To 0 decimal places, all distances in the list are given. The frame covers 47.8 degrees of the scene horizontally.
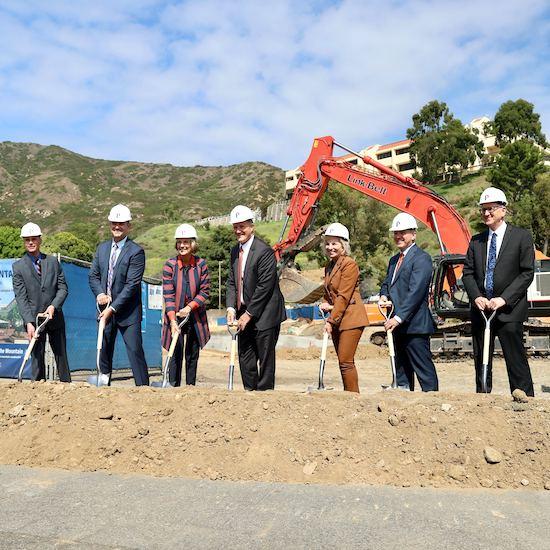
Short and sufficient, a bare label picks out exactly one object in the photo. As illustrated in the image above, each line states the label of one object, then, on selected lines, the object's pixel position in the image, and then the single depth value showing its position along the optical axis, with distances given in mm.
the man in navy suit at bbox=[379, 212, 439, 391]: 5840
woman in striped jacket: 6438
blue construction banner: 10016
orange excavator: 14148
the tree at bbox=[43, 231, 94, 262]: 71938
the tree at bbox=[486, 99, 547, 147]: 73188
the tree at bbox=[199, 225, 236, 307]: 55906
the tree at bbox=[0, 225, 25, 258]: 66062
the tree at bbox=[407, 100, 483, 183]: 75688
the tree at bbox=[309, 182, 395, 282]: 45781
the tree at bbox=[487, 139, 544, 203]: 57012
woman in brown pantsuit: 6039
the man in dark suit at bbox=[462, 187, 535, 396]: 5234
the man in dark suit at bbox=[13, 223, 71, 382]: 6906
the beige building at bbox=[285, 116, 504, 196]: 81938
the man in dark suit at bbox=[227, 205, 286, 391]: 6027
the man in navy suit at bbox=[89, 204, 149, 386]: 6270
